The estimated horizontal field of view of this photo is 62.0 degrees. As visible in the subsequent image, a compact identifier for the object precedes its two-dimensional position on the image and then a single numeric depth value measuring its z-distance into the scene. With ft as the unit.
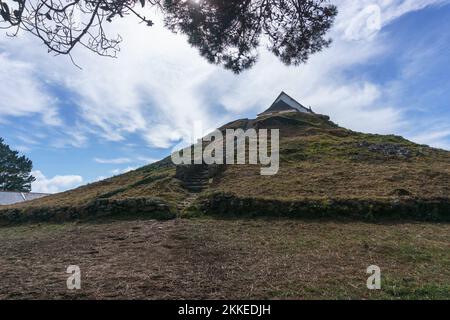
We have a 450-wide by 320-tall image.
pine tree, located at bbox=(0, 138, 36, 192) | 188.44
